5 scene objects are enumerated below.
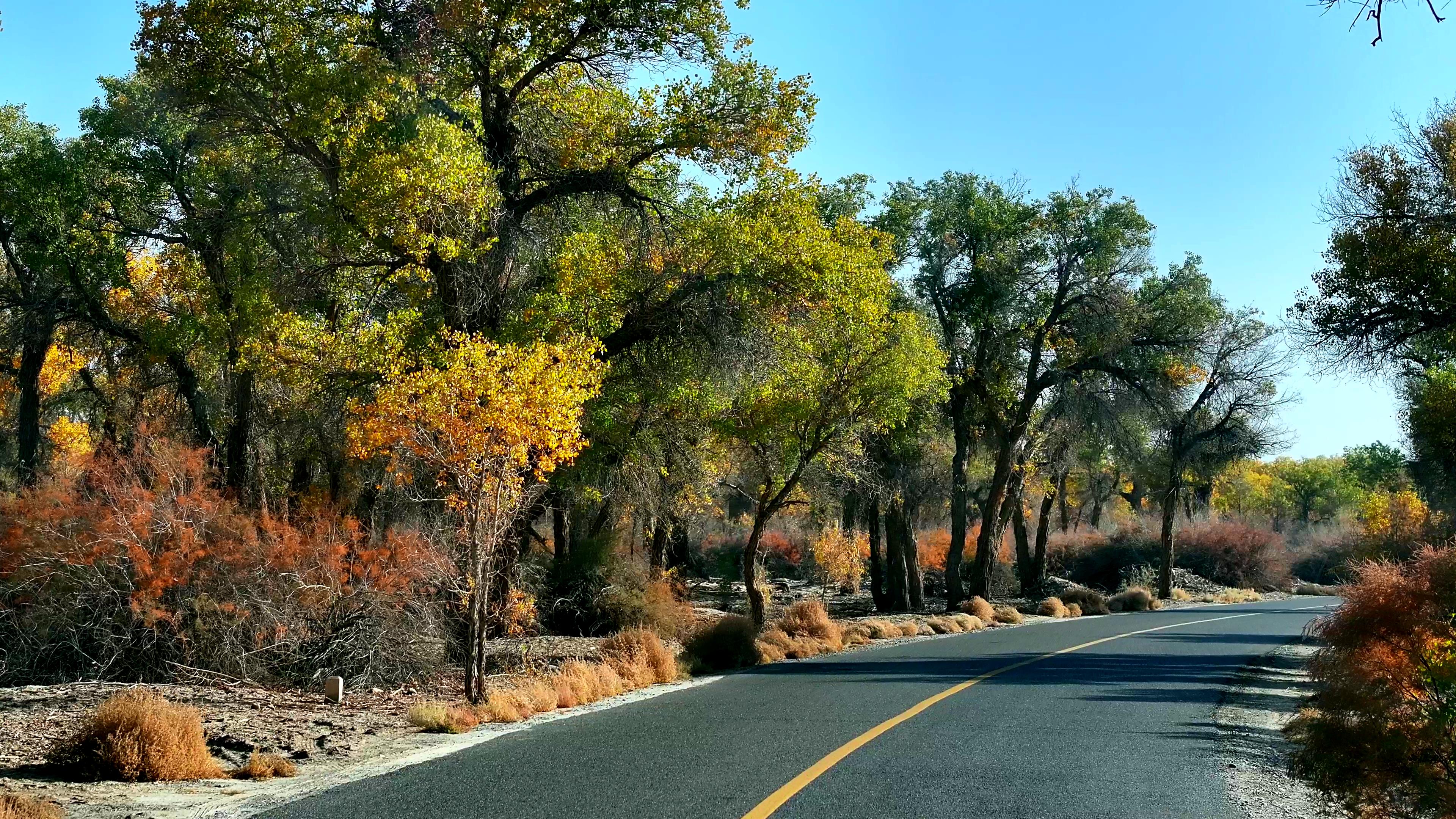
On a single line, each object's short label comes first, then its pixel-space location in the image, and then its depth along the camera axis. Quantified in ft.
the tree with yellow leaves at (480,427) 44.83
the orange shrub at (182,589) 49.78
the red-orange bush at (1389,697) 26.13
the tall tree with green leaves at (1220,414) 136.26
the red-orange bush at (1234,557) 187.62
